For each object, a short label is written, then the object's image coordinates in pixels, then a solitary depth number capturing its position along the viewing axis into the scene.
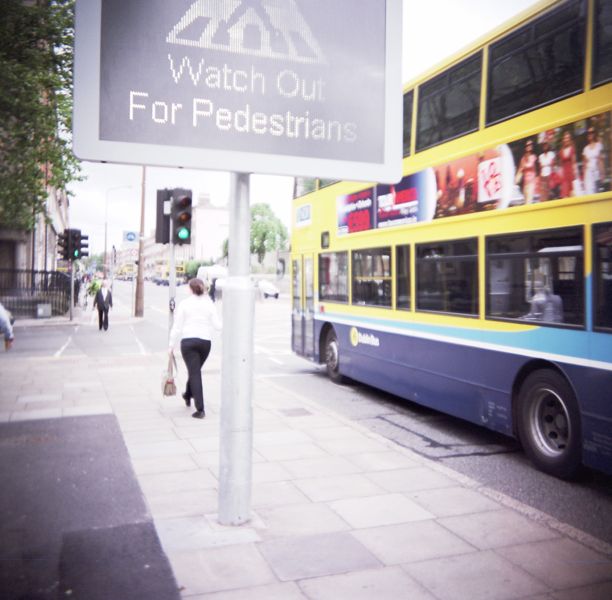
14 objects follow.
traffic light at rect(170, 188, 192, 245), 11.77
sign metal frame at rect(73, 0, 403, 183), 3.65
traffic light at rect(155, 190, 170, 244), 12.02
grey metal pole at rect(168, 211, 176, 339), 11.81
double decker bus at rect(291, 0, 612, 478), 5.59
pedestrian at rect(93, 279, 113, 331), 24.06
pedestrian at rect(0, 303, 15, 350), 10.77
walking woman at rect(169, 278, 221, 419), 8.57
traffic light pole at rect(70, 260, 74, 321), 28.99
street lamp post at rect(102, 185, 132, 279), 64.91
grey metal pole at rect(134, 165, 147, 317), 32.44
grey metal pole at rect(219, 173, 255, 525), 4.47
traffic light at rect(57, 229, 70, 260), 27.14
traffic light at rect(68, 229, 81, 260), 27.23
